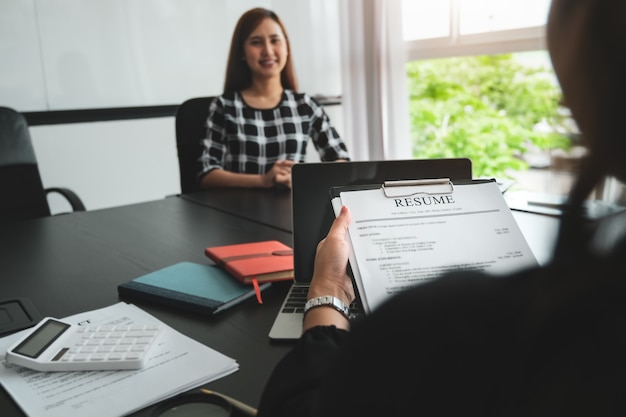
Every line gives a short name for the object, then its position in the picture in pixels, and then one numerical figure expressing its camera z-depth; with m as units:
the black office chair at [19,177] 2.03
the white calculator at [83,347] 0.78
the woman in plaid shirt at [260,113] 2.33
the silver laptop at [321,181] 1.01
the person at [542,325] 0.43
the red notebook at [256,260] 1.05
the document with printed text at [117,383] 0.70
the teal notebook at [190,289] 0.97
